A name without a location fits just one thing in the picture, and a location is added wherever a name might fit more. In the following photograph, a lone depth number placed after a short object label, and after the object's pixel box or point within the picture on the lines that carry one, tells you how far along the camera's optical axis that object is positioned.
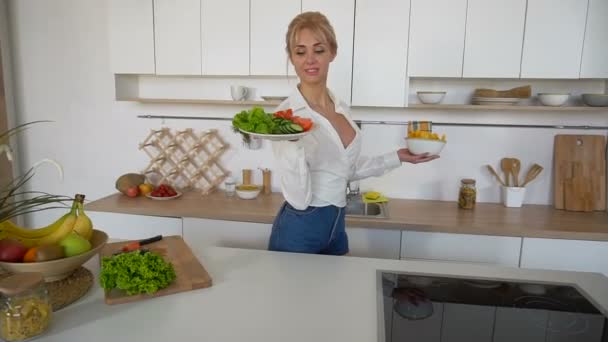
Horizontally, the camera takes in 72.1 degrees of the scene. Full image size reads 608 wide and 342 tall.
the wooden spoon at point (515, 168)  2.19
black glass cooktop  0.84
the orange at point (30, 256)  0.85
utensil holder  2.15
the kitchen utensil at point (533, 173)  2.16
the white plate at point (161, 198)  2.20
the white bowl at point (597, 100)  1.93
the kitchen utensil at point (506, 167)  2.20
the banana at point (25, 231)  0.96
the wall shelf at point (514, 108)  1.95
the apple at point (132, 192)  2.27
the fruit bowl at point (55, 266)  0.83
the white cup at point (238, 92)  2.19
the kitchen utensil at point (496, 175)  2.22
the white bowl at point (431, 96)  2.04
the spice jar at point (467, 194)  2.12
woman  1.28
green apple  0.89
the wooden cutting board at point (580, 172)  2.10
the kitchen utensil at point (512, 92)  2.00
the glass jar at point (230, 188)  2.32
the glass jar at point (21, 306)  0.71
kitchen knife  1.09
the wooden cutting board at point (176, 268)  0.90
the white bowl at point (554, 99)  1.97
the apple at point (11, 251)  0.84
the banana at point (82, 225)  0.96
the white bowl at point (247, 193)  2.23
